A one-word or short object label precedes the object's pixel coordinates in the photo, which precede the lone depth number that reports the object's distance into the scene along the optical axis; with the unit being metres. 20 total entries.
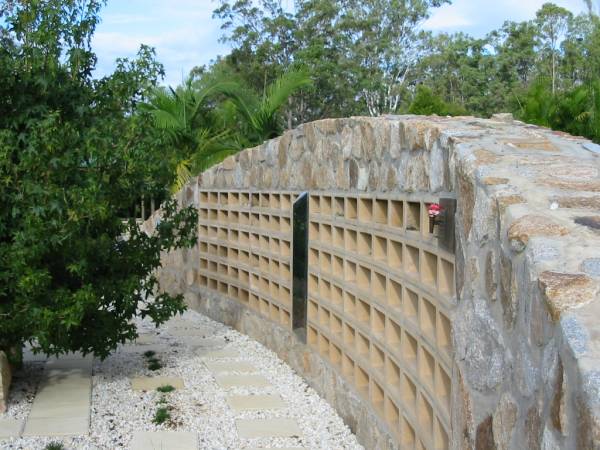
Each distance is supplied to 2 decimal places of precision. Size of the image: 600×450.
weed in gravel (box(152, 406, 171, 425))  5.40
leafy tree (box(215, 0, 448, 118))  27.58
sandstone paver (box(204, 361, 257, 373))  6.91
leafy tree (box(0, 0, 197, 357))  5.34
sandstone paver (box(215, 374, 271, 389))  6.43
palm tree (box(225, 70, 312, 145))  12.95
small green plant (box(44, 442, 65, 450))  4.81
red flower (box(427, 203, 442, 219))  3.47
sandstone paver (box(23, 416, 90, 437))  5.15
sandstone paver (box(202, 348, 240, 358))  7.44
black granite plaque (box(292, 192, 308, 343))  6.52
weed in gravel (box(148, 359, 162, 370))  6.84
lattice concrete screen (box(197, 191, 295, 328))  7.22
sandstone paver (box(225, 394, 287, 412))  5.82
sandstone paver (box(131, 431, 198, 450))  4.95
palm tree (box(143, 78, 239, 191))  13.04
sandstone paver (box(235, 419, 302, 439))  5.20
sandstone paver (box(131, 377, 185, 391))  6.27
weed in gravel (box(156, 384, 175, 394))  6.16
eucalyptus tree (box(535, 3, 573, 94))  35.03
